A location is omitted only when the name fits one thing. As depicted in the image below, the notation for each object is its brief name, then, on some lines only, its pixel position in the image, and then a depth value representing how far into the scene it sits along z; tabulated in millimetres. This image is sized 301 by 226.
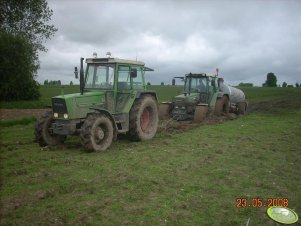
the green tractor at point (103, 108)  8953
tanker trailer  18203
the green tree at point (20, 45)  23938
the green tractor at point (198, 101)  15484
